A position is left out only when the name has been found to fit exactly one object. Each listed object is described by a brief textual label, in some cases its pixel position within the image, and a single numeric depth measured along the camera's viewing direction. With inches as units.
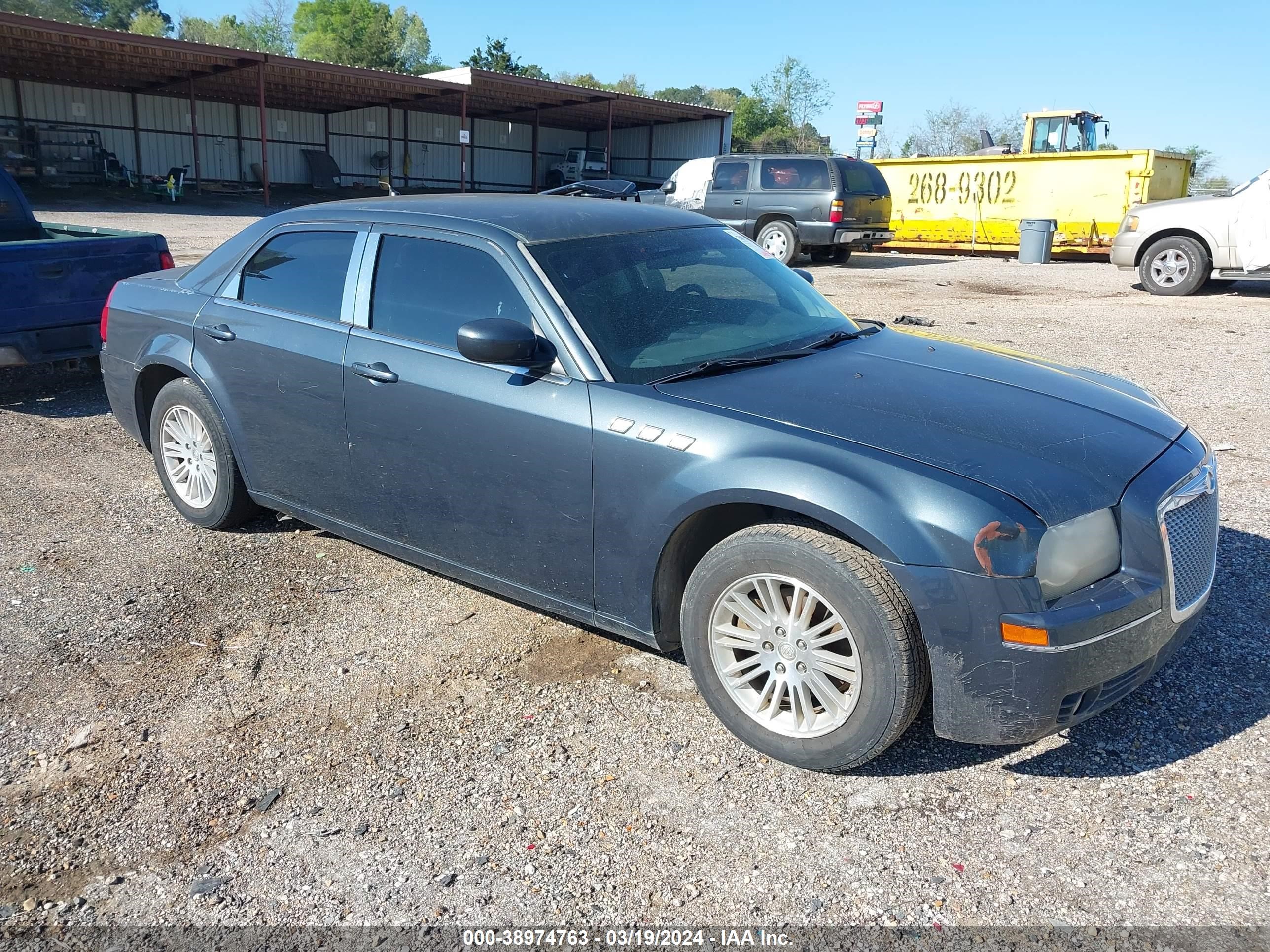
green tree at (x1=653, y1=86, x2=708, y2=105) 3654.0
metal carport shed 1194.6
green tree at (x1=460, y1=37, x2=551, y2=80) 2775.6
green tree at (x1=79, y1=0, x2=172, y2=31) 3887.8
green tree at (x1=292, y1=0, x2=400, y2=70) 2918.3
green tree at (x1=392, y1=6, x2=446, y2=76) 3759.8
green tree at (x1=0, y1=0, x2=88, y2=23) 3363.7
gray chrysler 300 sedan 110.1
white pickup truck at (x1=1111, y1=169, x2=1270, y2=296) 518.6
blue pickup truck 270.8
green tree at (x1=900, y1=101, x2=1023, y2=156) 2500.0
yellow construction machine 776.9
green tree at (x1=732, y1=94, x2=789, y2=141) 3019.2
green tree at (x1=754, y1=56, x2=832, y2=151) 3117.6
